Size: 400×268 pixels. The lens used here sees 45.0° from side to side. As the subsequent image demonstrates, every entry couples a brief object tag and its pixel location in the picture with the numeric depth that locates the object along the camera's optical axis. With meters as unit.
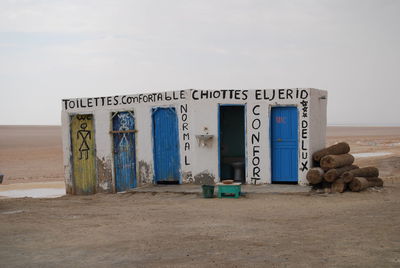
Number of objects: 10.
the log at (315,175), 13.05
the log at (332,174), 12.88
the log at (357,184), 12.82
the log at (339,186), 12.86
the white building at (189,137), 13.98
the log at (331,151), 13.70
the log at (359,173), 12.88
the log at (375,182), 13.81
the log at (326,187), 12.98
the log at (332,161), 13.03
